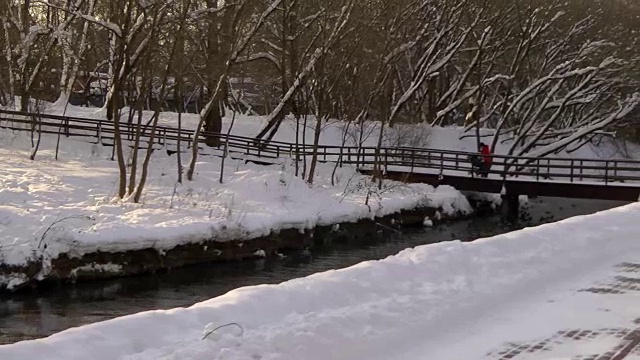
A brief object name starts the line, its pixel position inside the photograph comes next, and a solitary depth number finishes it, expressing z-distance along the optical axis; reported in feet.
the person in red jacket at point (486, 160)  108.06
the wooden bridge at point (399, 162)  98.78
